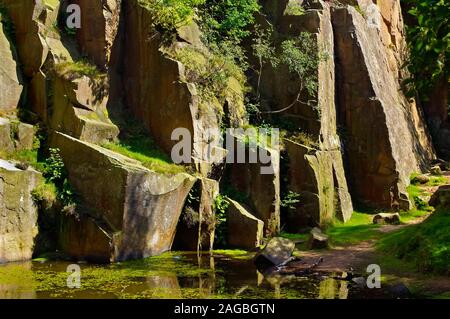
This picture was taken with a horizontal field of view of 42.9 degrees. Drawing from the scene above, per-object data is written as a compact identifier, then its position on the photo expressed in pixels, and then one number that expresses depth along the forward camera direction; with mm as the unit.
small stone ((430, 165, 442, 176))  35069
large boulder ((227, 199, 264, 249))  20547
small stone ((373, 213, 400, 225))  24688
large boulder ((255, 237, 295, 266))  17500
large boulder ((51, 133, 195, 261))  17250
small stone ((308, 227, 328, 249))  19953
